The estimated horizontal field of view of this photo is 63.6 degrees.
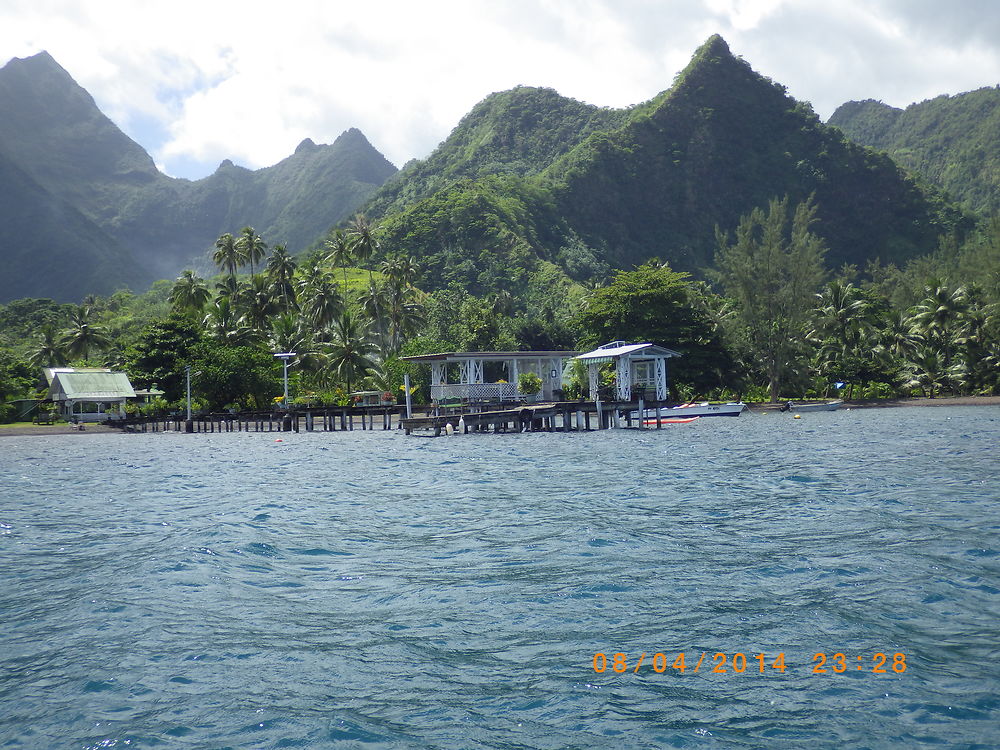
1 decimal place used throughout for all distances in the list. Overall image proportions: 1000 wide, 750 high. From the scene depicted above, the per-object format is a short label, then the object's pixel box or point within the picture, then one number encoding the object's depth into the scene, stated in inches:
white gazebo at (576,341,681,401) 1641.2
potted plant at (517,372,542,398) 1889.8
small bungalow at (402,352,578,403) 1706.4
